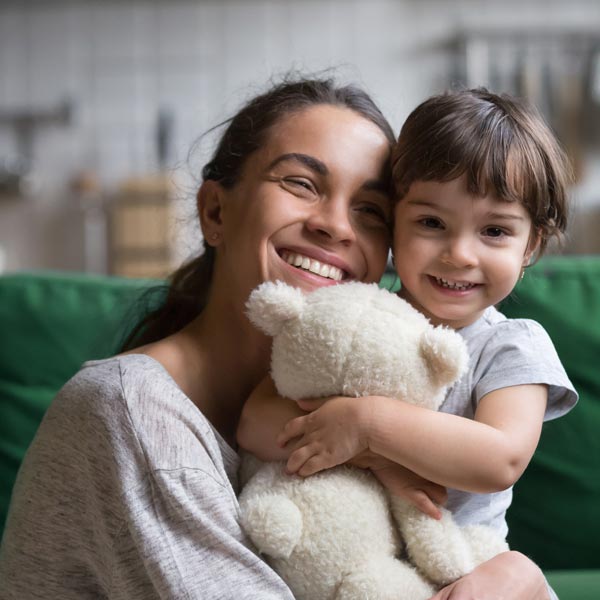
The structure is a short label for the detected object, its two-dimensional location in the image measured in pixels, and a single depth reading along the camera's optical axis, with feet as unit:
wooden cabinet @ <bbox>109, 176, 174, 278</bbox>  12.50
